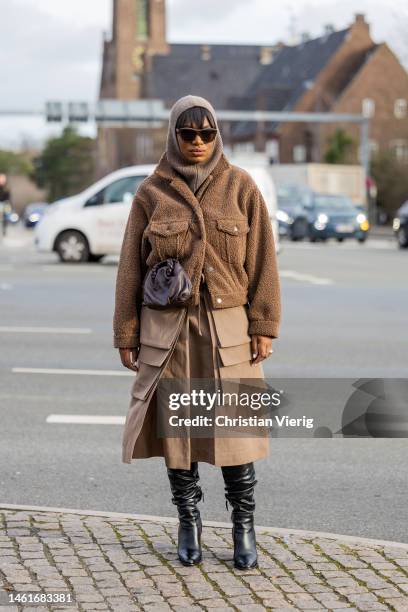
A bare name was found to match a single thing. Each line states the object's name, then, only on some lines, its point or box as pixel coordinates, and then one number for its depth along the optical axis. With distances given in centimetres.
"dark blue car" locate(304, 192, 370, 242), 4072
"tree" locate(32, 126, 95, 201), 12950
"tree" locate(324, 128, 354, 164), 7381
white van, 2497
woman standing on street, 506
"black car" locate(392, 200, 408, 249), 3500
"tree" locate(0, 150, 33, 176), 17012
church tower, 11812
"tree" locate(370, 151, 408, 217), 6031
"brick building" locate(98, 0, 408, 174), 8606
